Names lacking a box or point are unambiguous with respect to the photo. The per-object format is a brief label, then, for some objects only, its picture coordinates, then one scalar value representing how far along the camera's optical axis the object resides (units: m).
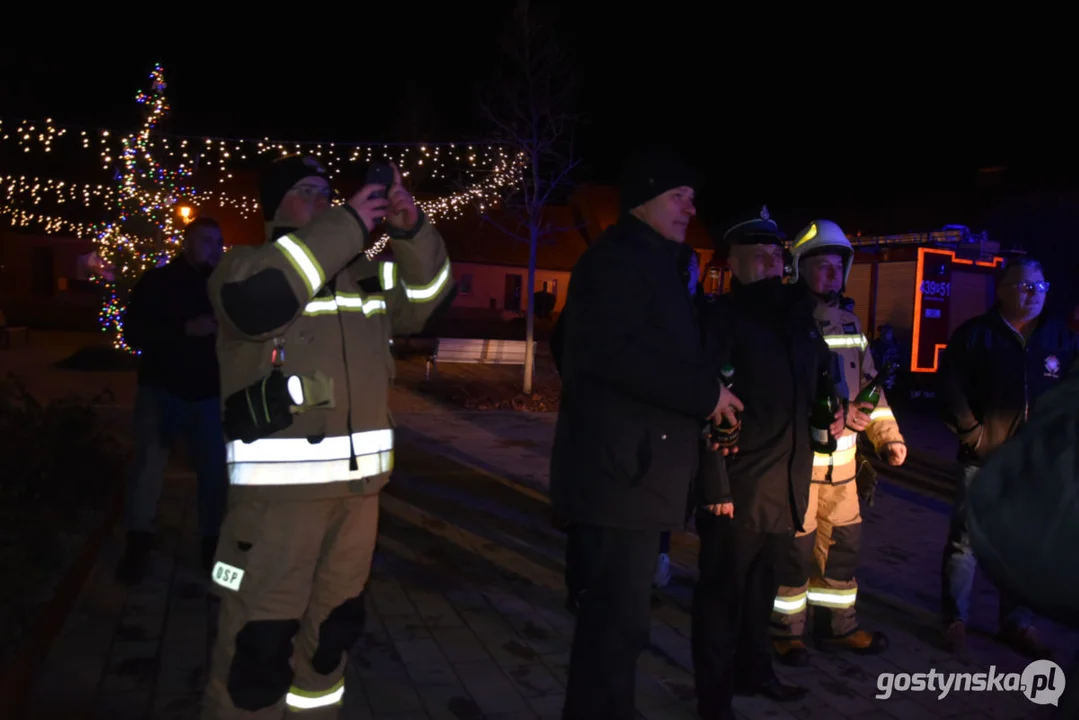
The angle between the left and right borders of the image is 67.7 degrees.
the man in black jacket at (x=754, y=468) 3.32
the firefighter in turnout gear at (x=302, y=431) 2.45
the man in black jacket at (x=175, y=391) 4.64
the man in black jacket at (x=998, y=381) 4.13
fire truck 14.96
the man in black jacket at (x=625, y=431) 2.69
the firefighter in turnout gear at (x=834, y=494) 3.92
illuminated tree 15.27
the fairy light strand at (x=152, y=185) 15.22
